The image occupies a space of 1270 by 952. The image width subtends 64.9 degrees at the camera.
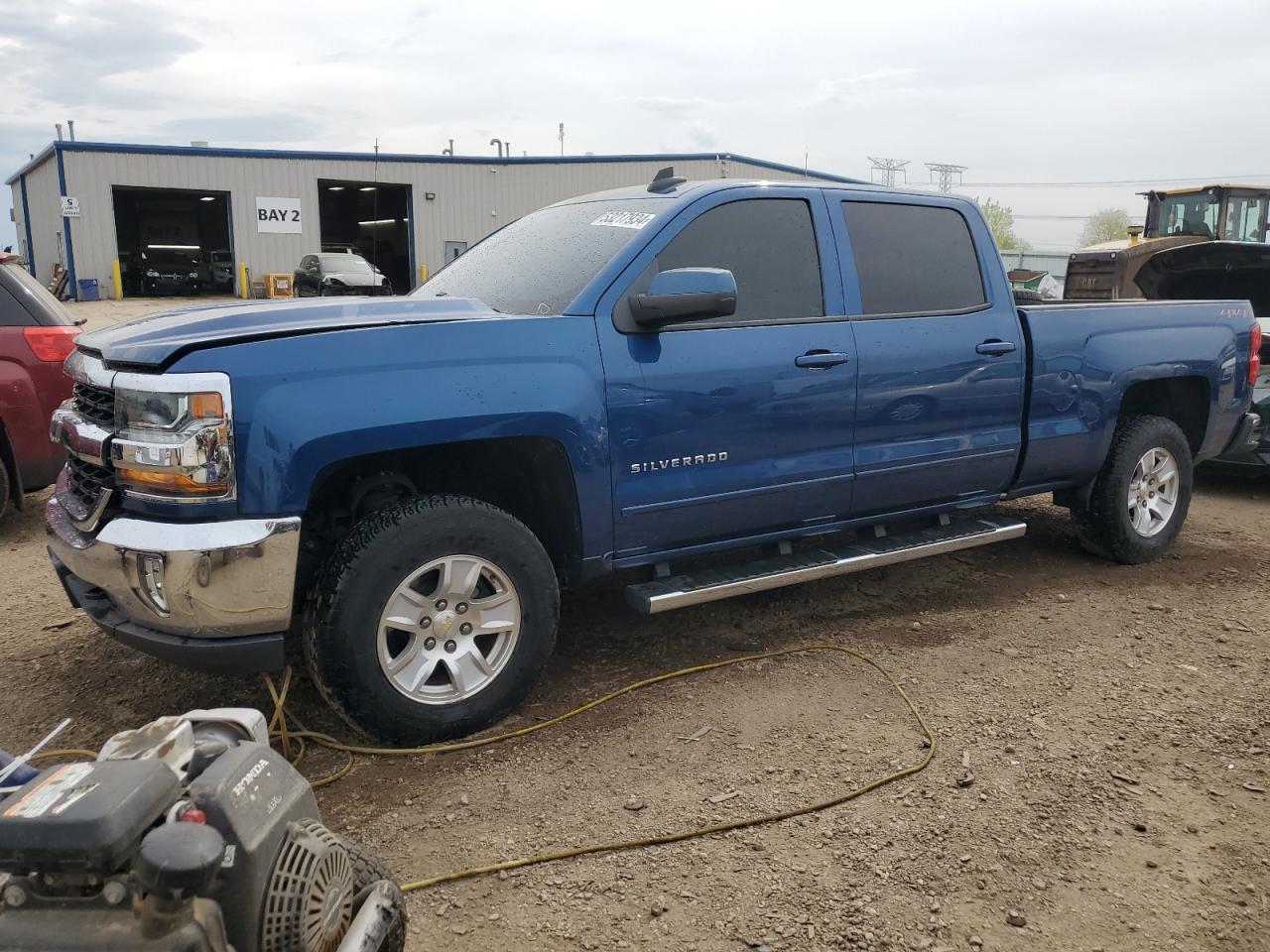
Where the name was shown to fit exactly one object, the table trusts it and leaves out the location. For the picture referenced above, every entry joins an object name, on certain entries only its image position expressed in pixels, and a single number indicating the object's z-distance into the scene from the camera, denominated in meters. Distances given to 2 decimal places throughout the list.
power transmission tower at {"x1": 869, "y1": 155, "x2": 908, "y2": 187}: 71.89
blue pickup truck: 3.02
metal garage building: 29.12
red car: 5.84
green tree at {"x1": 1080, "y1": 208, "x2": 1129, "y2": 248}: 93.81
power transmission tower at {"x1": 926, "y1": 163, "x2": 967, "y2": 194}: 93.31
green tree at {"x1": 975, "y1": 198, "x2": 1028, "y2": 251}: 91.88
